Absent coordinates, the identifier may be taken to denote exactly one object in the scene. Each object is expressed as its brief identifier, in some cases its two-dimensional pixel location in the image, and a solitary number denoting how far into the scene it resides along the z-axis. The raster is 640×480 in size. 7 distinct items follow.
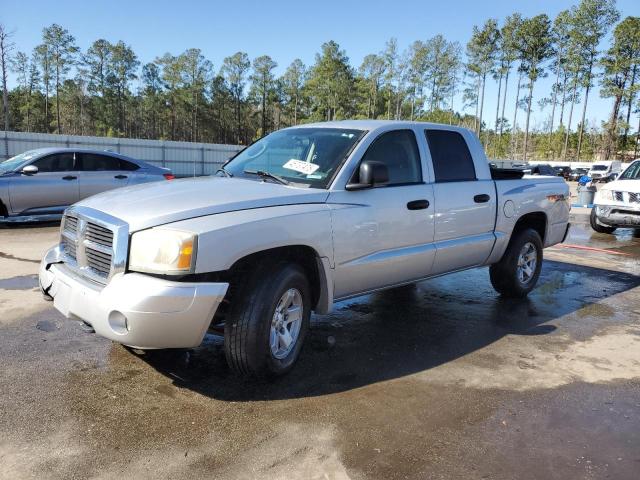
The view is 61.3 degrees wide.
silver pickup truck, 3.16
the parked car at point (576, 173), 49.43
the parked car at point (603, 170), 40.98
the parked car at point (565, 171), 49.92
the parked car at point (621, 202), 11.05
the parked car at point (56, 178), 9.84
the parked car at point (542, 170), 30.09
